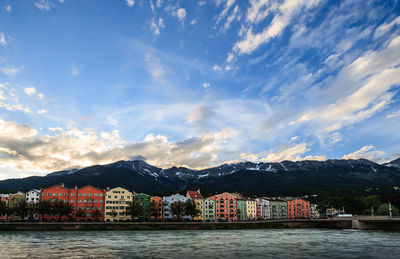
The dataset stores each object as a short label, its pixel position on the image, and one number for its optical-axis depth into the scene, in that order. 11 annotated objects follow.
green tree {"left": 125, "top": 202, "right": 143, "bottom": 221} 128.25
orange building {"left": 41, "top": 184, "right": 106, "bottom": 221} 135.38
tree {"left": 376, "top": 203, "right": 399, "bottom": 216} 145.09
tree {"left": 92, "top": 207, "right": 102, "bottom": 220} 128.24
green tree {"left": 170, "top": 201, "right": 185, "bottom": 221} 133.00
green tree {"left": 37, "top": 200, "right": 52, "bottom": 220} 116.75
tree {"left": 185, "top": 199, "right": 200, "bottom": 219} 135.00
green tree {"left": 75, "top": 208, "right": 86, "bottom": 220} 123.99
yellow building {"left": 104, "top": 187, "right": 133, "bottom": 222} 137.38
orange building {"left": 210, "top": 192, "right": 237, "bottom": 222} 162.62
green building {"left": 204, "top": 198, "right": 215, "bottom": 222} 162.50
